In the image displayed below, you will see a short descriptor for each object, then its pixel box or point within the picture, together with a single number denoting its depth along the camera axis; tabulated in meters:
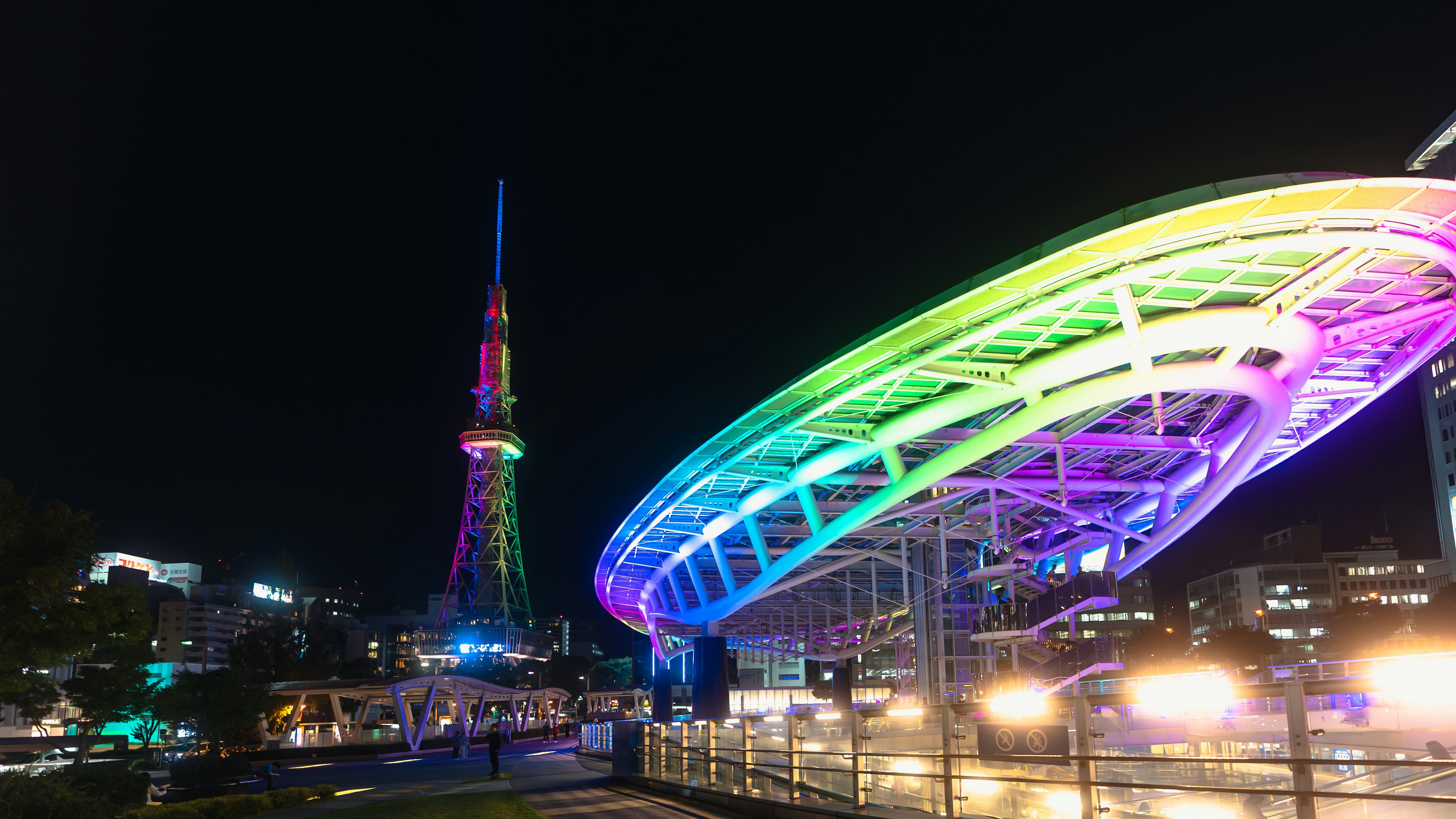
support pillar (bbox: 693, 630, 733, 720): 47.69
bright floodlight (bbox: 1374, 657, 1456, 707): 6.05
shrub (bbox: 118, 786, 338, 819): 15.18
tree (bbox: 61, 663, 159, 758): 41.56
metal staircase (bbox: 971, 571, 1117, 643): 36.00
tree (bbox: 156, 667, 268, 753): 38.88
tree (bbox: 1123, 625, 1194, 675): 96.69
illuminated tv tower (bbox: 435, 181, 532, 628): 129.25
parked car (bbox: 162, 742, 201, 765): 37.91
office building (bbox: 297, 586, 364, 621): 185.00
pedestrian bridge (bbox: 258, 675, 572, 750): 49.84
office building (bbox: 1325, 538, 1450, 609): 114.00
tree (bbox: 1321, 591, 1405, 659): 81.62
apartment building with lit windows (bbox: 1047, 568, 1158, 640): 156.12
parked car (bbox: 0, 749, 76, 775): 33.36
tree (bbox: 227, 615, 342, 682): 85.44
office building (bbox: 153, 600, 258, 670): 145.62
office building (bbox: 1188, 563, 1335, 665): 116.25
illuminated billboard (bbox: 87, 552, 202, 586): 161.12
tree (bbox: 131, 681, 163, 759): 44.41
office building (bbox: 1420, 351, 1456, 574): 93.38
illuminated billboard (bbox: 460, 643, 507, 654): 125.06
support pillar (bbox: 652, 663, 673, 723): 63.62
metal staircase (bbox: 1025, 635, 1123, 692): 40.25
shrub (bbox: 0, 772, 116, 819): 12.21
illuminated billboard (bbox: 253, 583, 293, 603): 174.50
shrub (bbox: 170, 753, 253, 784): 21.23
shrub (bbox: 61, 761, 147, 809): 15.30
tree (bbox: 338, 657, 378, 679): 103.62
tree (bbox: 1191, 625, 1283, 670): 79.38
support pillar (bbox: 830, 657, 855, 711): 59.66
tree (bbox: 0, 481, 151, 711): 17.39
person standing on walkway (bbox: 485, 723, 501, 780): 24.25
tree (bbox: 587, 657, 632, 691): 151.12
